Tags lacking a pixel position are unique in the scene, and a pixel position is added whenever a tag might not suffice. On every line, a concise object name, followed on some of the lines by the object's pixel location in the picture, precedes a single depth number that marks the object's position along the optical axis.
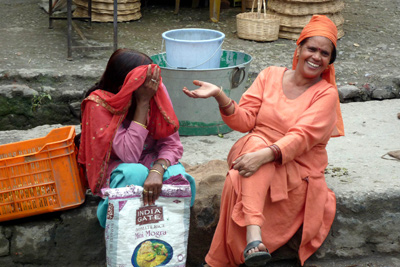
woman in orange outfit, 2.71
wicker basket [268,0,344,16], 6.64
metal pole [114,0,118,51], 5.80
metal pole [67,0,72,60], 5.82
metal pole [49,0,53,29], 6.89
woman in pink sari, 2.63
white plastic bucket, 4.35
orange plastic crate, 2.70
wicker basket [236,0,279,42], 6.65
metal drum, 4.32
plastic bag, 2.57
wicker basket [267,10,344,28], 6.73
